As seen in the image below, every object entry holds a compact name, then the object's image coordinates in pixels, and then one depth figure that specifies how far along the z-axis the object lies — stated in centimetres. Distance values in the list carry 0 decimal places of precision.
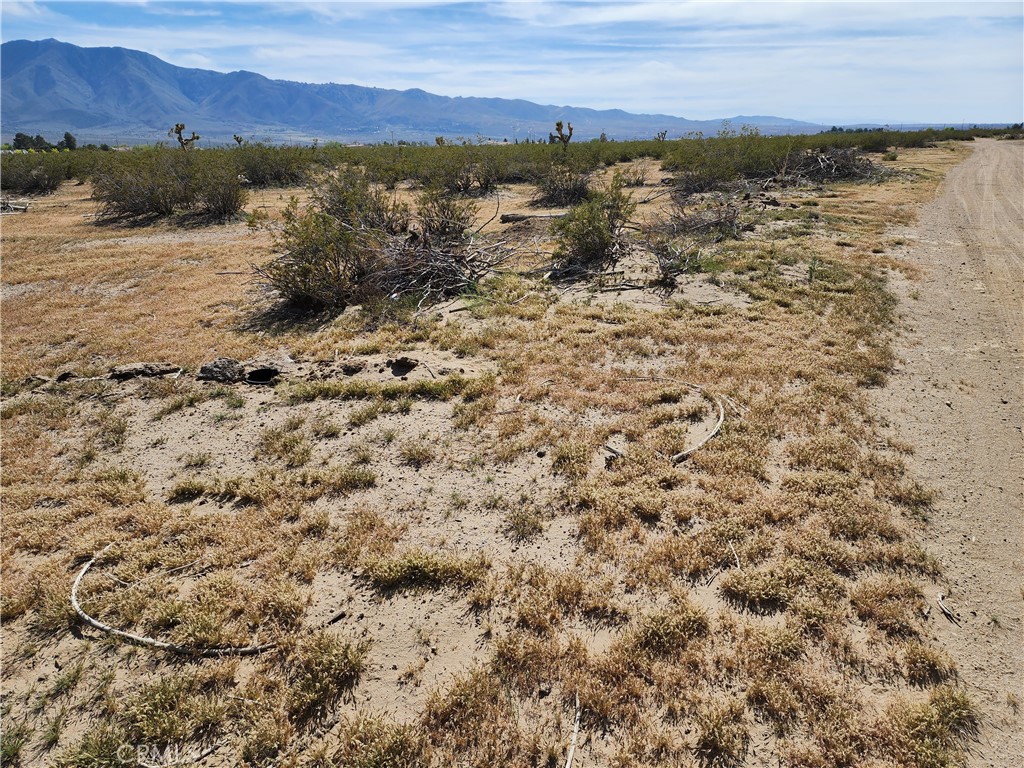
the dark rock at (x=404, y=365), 636
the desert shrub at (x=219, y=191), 1745
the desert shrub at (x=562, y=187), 1848
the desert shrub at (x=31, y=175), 2472
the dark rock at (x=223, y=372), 631
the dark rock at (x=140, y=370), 637
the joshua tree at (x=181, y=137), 2556
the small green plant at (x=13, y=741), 253
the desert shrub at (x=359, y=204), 1023
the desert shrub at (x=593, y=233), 1023
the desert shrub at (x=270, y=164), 2459
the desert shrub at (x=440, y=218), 1048
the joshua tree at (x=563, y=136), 2310
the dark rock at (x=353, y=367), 639
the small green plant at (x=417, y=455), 471
